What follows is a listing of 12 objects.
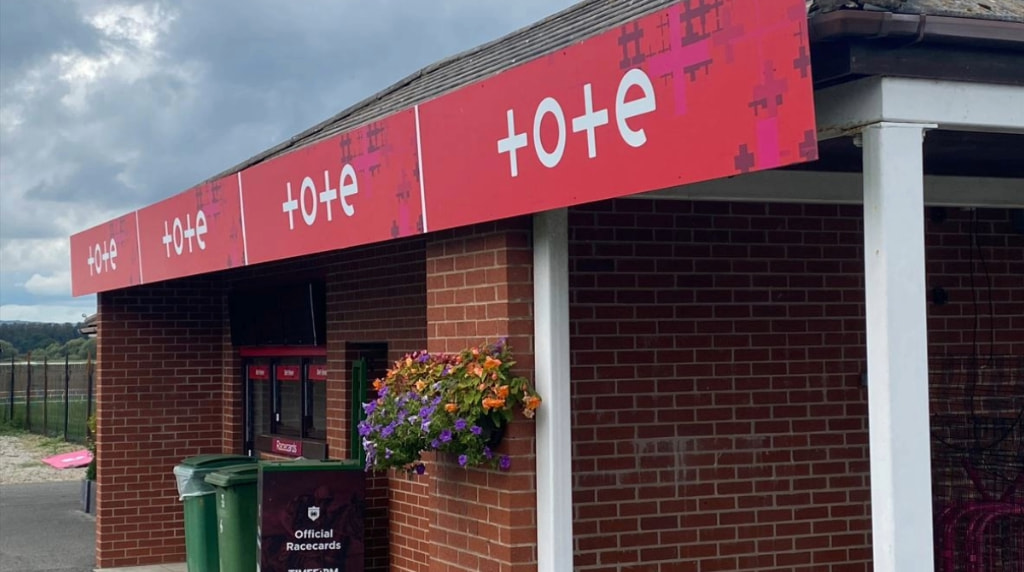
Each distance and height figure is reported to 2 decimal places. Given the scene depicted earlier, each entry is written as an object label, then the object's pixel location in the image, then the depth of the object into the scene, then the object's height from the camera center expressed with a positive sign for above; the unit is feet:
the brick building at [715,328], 19.86 +0.19
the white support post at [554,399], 19.75 -0.87
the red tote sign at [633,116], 14.19 +2.87
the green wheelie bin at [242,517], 31.96 -4.11
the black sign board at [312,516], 29.25 -3.79
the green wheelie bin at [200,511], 34.81 -4.31
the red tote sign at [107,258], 37.93 +2.95
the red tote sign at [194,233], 30.25 +2.98
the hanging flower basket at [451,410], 19.92 -1.02
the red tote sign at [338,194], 22.44 +2.93
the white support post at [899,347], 14.21 -0.14
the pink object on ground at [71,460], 81.00 -6.74
